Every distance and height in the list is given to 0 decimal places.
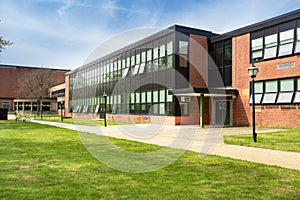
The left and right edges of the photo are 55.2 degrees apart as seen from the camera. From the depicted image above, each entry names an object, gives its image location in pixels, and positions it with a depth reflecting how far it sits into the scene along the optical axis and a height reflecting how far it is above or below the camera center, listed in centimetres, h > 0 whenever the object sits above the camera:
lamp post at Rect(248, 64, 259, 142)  1203 +153
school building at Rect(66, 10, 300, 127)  1895 +260
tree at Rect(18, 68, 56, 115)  5884 +478
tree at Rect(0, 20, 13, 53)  1933 +427
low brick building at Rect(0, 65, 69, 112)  6341 +377
